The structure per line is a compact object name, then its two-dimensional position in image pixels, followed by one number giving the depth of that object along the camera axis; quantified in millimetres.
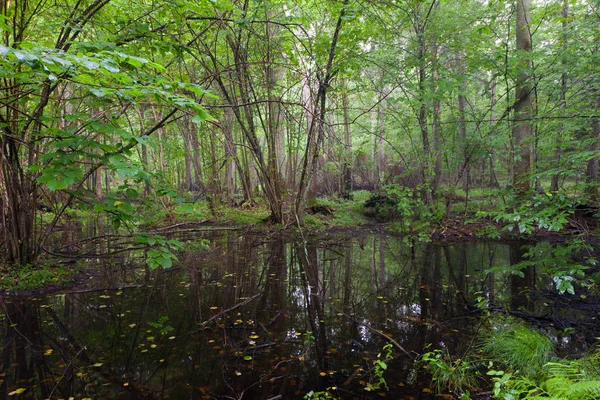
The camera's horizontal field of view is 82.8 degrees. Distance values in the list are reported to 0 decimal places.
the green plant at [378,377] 3059
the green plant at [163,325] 4138
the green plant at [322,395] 2727
